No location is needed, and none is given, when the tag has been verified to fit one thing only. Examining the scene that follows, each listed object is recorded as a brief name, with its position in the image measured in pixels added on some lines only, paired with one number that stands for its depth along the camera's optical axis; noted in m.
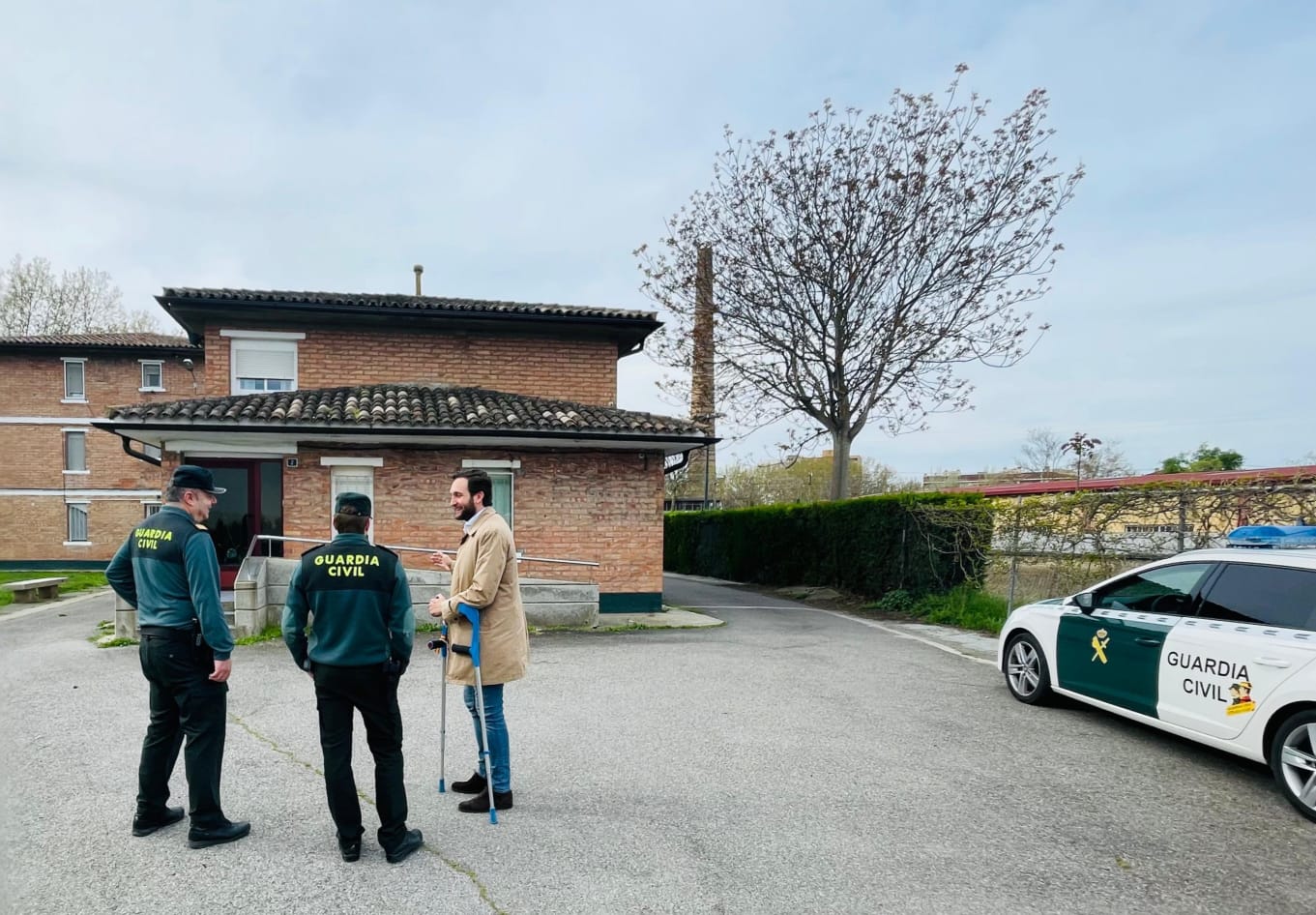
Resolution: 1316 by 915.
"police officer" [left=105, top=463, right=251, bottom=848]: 3.84
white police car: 4.56
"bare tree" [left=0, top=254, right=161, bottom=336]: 32.56
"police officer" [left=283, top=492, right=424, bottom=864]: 3.64
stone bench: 15.11
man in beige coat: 4.15
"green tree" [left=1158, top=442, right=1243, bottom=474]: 33.03
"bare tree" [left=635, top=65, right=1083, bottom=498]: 17.33
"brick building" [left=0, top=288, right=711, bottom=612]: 11.81
